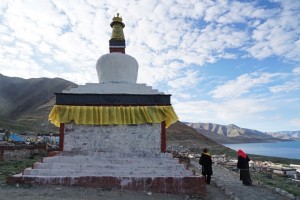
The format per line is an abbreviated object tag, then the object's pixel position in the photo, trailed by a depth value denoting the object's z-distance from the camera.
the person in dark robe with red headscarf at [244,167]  10.03
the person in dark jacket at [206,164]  9.73
